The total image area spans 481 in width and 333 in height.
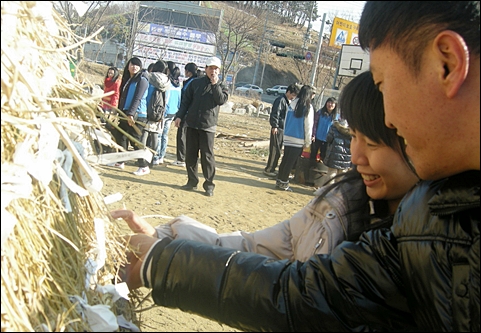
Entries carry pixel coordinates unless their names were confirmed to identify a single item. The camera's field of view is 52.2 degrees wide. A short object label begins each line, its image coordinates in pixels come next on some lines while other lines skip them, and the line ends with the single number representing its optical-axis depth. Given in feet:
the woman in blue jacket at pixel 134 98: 24.20
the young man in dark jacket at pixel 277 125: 29.55
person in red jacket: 28.22
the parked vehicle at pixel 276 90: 132.63
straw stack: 3.59
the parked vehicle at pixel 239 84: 137.03
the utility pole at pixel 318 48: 55.96
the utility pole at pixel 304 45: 100.76
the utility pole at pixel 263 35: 82.14
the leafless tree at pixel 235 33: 76.64
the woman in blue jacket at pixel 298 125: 26.63
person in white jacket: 5.32
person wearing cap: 22.75
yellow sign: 77.66
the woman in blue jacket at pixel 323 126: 29.40
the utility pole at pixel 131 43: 52.89
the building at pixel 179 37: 69.87
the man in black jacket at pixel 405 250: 3.21
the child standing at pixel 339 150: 26.37
